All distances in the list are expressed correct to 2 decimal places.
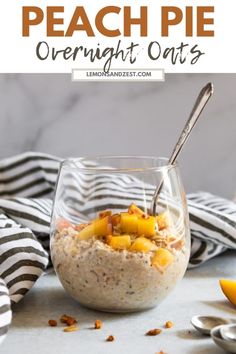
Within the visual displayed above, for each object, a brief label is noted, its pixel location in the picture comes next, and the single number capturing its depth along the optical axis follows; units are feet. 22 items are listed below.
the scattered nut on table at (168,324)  1.78
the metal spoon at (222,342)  1.62
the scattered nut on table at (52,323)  1.79
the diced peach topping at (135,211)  1.82
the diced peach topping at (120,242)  1.78
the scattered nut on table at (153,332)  1.74
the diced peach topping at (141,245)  1.77
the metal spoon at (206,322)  1.74
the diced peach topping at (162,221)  1.83
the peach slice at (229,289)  1.91
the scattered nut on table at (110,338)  1.71
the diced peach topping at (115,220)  1.81
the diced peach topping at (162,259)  1.79
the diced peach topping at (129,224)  1.79
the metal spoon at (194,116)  1.92
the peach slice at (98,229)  1.80
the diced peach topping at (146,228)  1.79
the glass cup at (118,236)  1.78
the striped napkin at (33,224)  1.93
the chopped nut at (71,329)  1.76
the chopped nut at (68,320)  1.80
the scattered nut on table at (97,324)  1.77
